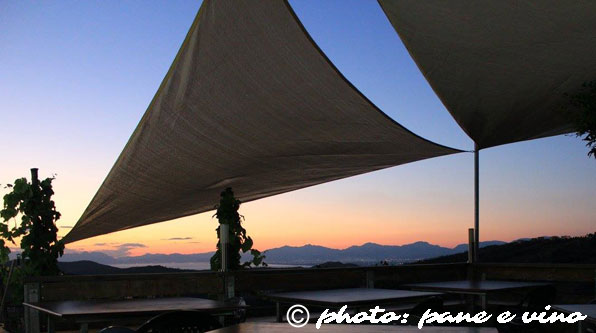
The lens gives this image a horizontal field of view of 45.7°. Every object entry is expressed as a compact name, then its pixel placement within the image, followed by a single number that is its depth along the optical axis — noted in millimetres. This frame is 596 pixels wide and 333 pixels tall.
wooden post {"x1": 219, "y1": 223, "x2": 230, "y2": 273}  6574
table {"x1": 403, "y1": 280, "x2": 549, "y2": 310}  6238
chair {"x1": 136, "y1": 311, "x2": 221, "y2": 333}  3131
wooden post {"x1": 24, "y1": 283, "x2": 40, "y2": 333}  5281
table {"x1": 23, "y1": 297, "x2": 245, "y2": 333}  3982
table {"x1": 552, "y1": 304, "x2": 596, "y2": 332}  3631
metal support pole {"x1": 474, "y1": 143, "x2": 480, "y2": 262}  8172
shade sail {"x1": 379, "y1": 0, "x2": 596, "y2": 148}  5113
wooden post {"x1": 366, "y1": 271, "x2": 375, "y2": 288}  7537
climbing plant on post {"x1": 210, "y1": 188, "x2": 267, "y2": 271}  6789
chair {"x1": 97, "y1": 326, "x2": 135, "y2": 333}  2993
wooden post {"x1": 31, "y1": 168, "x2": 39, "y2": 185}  6297
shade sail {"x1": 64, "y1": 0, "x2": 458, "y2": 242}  5016
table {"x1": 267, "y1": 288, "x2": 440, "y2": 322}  4918
